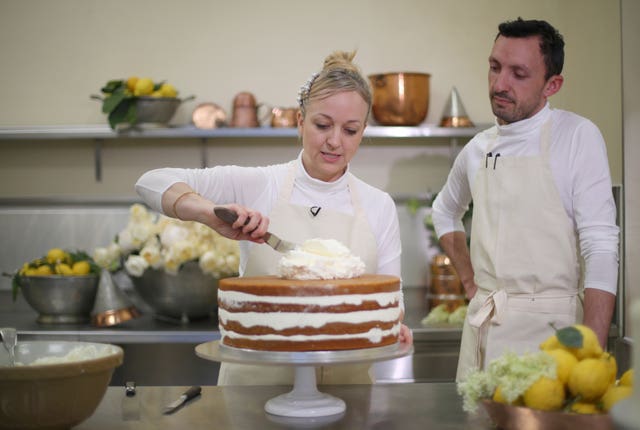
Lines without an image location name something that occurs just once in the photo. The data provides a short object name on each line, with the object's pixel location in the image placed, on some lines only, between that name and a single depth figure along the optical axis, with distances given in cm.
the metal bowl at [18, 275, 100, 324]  337
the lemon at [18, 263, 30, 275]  340
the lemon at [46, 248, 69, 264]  347
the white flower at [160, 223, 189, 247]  329
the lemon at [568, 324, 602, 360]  139
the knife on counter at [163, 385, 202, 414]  168
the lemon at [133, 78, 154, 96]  376
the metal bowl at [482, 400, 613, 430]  130
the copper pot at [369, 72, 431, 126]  382
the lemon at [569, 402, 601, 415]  133
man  226
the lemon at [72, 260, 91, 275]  345
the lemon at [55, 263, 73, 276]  343
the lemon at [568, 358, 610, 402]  133
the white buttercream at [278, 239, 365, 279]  167
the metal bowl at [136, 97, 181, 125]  378
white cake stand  154
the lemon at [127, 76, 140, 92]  378
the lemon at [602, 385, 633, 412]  131
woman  202
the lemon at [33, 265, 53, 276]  339
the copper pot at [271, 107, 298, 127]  388
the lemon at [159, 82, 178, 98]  382
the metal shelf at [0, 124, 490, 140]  381
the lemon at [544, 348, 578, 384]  135
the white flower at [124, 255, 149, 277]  329
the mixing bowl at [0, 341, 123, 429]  136
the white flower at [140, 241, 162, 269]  328
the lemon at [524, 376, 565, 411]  133
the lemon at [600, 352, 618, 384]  137
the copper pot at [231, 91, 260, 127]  389
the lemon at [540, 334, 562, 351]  142
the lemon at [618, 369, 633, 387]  135
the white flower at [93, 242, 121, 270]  345
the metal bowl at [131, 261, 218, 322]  330
